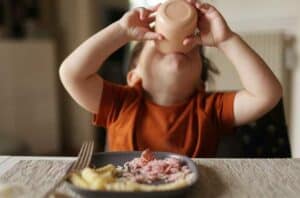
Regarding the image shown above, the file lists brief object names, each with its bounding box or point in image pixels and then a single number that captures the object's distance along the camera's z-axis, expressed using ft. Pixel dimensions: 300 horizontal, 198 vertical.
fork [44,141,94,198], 3.22
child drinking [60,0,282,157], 4.16
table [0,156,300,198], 3.27
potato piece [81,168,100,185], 3.20
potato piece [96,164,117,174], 3.37
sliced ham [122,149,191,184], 3.32
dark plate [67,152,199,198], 3.08
